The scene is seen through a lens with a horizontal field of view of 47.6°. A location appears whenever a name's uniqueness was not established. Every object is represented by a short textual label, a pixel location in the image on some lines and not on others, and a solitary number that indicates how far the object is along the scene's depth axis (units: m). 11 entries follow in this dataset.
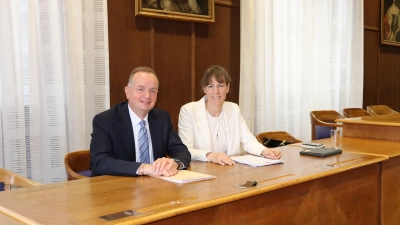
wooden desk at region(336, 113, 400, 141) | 4.09
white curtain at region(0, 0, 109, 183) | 4.03
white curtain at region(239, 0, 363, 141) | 6.17
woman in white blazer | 3.63
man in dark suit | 2.77
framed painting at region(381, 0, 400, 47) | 8.84
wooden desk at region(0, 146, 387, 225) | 1.89
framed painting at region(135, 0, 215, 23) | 5.07
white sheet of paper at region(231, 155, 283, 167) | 2.96
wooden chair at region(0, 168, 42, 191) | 2.66
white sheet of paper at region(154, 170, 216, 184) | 2.41
